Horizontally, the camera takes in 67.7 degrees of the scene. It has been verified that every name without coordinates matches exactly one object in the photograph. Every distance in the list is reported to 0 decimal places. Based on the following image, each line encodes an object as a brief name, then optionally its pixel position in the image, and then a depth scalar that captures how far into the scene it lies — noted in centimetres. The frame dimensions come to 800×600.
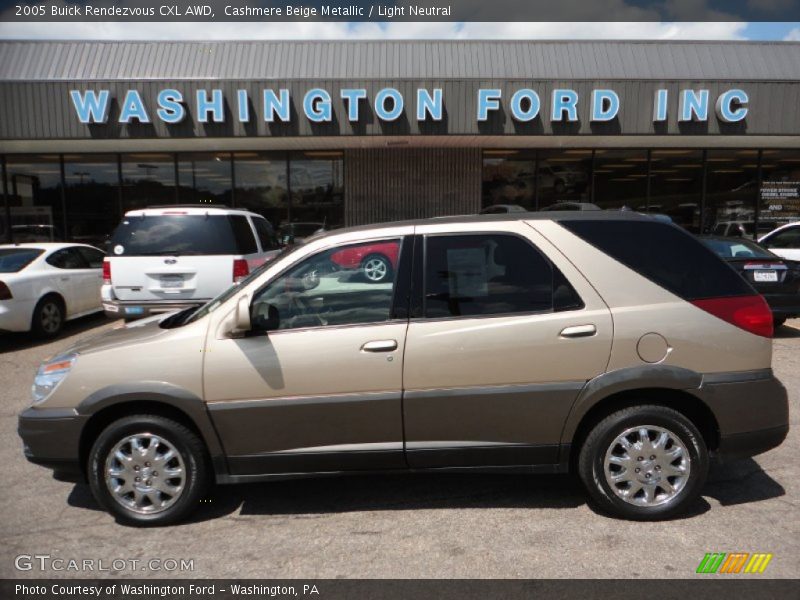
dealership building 1534
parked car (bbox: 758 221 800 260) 1005
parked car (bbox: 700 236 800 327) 820
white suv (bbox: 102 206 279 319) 737
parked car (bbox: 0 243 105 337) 820
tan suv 339
